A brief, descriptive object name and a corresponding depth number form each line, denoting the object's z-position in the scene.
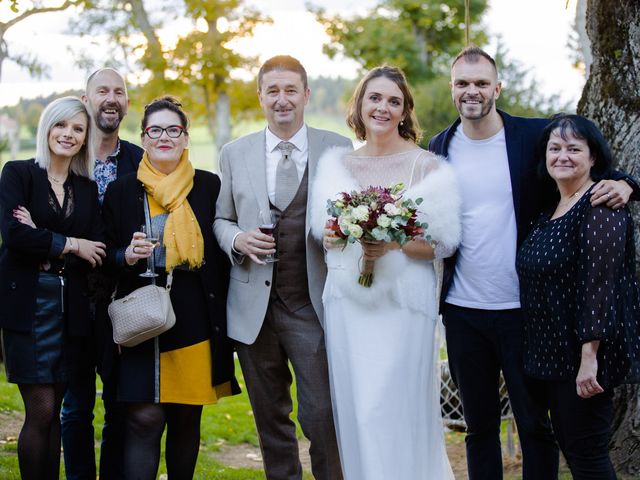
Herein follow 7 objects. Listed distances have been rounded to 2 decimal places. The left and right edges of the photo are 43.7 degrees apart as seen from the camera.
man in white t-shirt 4.20
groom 4.54
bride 4.31
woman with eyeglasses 4.36
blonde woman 4.30
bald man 4.56
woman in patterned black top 3.67
